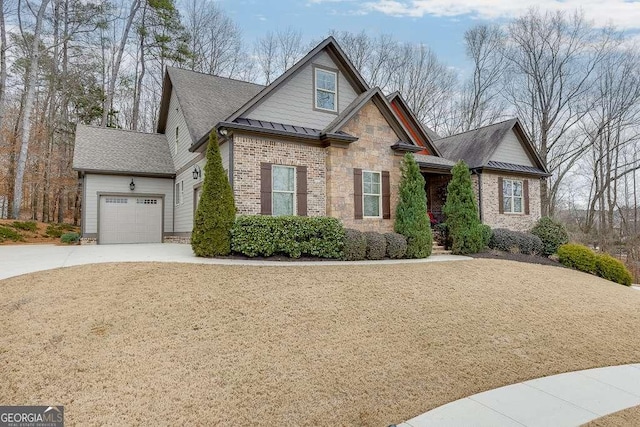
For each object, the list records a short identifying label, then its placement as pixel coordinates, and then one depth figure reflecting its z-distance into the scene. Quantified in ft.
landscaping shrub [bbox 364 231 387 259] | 35.76
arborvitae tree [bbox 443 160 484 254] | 43.42
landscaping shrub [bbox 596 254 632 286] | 37.83
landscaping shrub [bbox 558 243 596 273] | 39.95
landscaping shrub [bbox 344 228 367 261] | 34.27
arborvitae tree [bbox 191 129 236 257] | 30.91
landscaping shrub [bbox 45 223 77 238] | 58.13
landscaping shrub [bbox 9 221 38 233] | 55.85
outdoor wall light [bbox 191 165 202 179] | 43.52
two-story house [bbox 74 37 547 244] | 37.76
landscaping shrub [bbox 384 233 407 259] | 37.06
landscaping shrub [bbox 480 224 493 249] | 44.59
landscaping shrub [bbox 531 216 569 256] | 49.44
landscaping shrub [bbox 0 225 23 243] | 50.85
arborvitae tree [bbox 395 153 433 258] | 38.78
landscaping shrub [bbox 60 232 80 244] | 49.52
